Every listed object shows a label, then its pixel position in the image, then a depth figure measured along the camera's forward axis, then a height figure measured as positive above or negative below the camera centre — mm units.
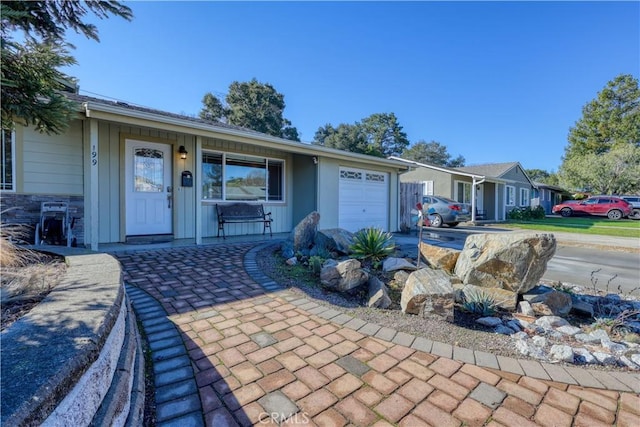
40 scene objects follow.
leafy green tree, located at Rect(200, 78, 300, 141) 26312 +9221
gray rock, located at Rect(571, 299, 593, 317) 3781 -1261
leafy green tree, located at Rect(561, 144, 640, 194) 24422 +3377
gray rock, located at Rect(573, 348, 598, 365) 2424 -1220
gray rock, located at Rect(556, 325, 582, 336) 3023 -1246
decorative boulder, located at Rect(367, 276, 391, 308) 3406 -1039
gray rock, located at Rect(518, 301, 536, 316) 3526 -1200
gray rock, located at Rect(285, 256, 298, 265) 4895 -869
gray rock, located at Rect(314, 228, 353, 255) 5355 -591
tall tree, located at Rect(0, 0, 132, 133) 2855 +1498
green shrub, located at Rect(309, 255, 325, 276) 4328 -821
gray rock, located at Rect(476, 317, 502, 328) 3209 -1222
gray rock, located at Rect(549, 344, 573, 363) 2379 -1176
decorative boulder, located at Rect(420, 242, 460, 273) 4695 -776
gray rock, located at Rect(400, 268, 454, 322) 3119 -953
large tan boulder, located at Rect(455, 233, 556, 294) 3742 -673
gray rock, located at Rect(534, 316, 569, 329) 3156 -1221
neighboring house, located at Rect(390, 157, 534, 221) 17033 +1586
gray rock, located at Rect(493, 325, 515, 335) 3055 -1262
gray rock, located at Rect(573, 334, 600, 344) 2862 -1254
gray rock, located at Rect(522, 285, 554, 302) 3766 -1079
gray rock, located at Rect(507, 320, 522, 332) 3164 -1260
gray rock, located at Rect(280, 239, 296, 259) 5286 -757
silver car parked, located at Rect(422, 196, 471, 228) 13132 -66
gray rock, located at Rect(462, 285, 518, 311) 3674 -1078
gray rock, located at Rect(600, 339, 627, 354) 2637 -1246
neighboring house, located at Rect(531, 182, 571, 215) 27984 +1563
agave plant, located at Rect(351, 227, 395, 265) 4992 -642
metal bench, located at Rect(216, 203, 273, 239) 7285 -138
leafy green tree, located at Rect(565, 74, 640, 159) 28547 +9074
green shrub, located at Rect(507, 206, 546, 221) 19078 -262
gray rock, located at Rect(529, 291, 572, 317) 3600 -1164
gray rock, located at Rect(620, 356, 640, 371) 2385 -1254
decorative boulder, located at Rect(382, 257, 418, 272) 4500 -856
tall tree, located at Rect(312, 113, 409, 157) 35969 +9620
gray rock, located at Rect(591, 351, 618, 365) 2416 -1226
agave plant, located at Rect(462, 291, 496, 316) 3465 -1125
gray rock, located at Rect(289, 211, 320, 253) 5605 -497
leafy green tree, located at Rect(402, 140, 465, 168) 44781 +8622
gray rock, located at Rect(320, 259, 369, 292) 3814 -874
